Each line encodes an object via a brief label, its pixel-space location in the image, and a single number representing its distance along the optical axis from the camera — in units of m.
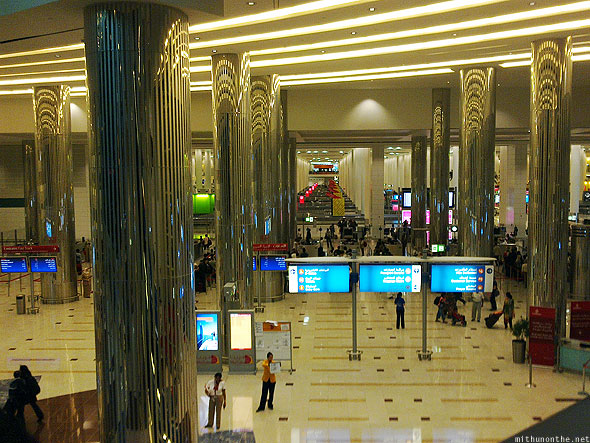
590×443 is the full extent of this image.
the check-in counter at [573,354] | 12.54
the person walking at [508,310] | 16.06
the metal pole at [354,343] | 13.81
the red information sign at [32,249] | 19.97
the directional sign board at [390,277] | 13.52
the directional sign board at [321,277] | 13.62
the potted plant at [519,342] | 13.55
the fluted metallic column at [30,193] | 29.25
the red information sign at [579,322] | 13.65
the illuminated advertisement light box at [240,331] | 13.05
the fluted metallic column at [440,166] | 24.53
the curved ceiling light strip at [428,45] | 13.33
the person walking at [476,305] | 17.38
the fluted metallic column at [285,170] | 25.08
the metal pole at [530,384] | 11.94
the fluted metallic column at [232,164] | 14.48
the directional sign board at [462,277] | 13.48
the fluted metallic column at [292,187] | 33.49
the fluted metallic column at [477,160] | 18.95
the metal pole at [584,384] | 11.54
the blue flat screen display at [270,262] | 19.61
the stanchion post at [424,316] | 13.66
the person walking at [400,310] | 16.64
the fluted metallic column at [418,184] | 34.25
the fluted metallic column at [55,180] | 20.78
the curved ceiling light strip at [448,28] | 11.91
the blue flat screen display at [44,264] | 20.22
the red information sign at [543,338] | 13.20
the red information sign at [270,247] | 19.14
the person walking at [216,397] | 10.03
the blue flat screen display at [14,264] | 20.05
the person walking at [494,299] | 18.66
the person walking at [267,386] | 10.78
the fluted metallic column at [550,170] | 13.97
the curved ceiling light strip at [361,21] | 11.36
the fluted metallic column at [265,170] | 19.81
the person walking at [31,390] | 10.41
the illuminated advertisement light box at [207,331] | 12.86
